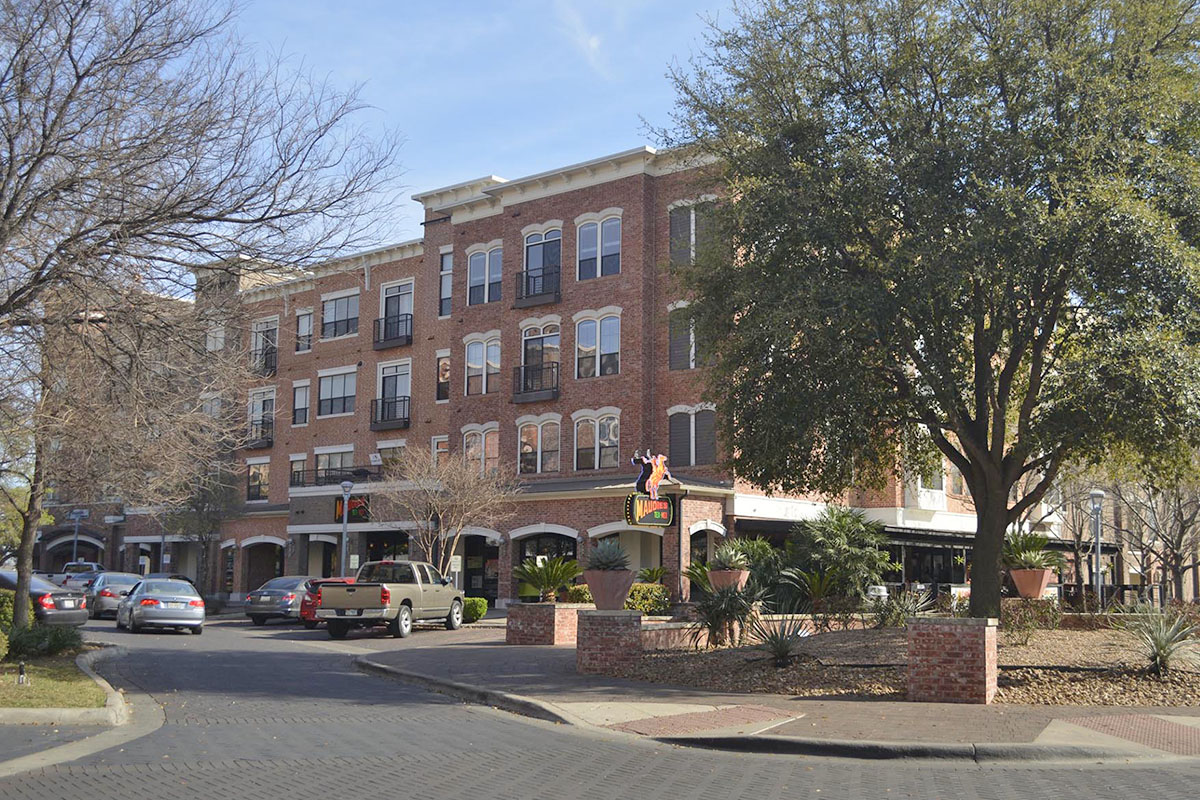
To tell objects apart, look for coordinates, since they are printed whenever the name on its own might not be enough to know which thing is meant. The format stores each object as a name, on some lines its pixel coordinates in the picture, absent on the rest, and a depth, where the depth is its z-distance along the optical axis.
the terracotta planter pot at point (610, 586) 20.88
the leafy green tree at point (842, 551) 24.98
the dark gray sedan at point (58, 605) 23.19
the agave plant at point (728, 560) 23.06
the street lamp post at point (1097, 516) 30.53
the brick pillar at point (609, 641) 16.80
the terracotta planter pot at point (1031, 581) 25.23
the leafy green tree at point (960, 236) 15.66
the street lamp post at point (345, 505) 32.03
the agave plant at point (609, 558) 21.14
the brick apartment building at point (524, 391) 37.34
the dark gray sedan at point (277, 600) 32.34
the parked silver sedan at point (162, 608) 28.64
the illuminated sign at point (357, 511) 32.62
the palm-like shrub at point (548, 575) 24.86
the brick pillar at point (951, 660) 13.43
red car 31.52
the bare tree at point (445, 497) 33.41
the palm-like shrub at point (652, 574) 30.56
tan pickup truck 26.20
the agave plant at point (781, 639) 16.05
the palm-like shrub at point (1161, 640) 14.61
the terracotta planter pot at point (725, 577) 22.81
